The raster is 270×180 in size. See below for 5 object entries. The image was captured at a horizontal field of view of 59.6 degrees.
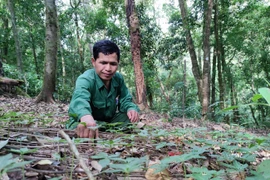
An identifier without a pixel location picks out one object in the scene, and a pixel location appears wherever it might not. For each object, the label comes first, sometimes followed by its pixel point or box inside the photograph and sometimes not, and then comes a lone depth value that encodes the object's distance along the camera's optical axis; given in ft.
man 6.61
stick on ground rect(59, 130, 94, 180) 2.16
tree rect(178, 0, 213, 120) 19.07
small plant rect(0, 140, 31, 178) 2.40
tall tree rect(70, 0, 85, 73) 38.78
